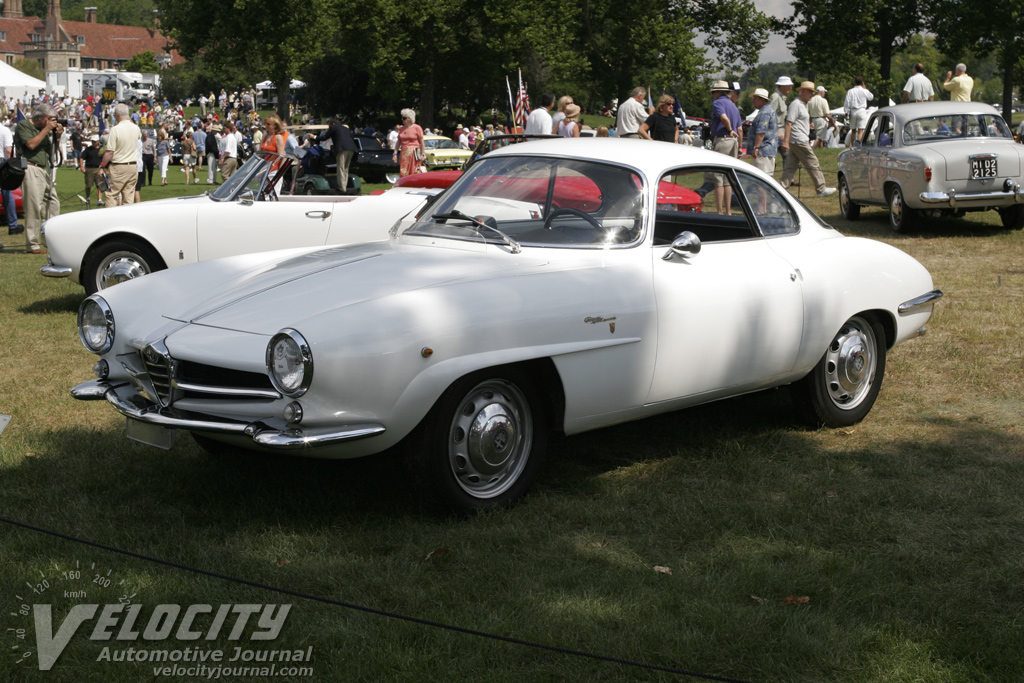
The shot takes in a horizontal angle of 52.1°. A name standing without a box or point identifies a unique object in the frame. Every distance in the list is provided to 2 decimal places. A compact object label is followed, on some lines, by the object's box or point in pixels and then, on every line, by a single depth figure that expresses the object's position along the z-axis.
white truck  95.19
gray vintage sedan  12.48
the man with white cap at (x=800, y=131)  15.40
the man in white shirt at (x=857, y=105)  22.36
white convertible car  8.73
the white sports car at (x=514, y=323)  4.00
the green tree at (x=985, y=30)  36.75
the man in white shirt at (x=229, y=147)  23.68
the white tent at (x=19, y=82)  44.94
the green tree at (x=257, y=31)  38.75
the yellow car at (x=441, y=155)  31.25
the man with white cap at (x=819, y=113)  24.86
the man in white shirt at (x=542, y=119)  15.98
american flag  19.16
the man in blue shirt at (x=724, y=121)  14.88
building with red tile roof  160.25
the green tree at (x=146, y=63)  136.62
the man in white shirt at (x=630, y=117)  15.89
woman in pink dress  18.33
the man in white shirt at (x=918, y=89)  18.92
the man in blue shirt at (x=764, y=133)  14.62
